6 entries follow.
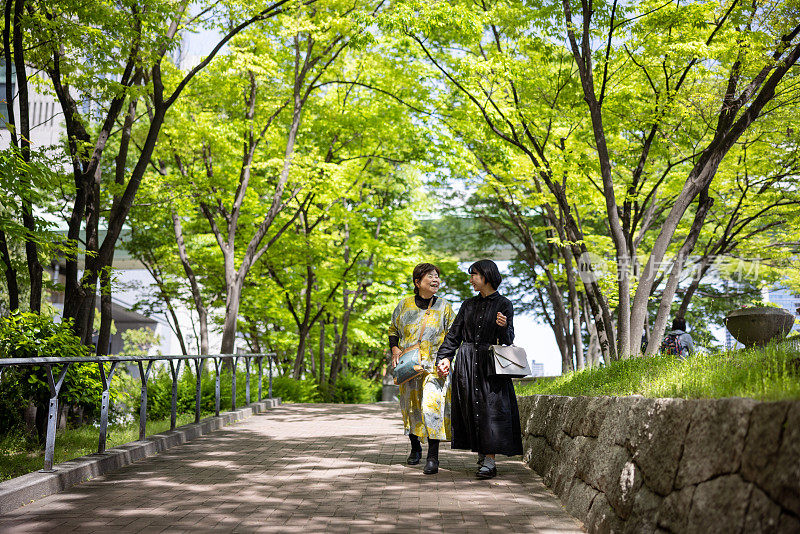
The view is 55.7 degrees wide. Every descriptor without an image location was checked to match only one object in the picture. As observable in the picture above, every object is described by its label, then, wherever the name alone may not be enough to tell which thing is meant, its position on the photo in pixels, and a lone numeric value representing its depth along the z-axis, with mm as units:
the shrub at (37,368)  8195
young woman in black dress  6281
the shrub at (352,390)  22450
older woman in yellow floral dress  6723
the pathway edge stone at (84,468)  5047
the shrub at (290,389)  17562
